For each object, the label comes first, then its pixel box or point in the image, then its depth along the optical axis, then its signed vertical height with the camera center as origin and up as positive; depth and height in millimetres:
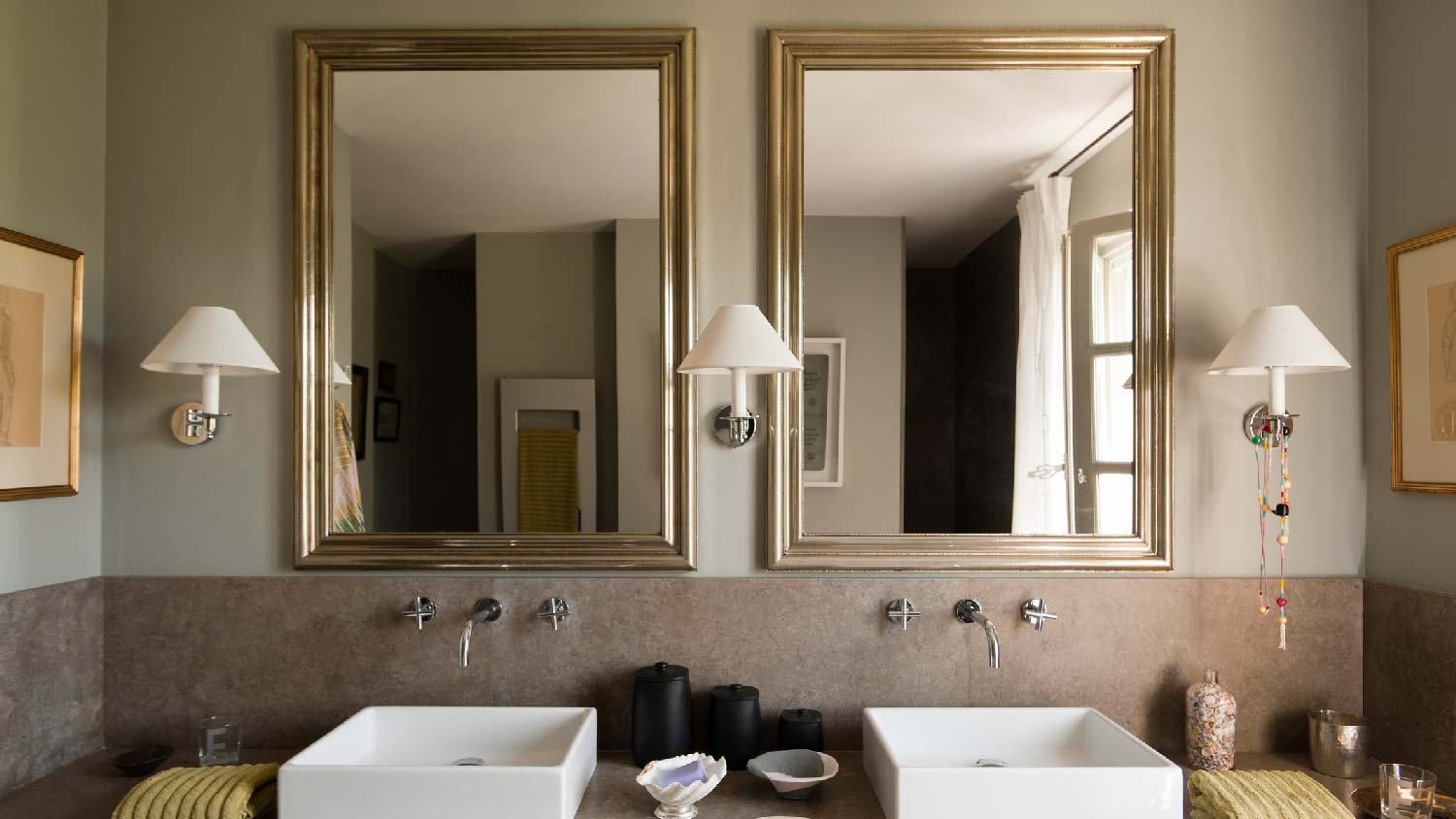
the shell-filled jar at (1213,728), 1811 -597
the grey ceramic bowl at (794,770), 1627 -632
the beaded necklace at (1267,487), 1883 -142
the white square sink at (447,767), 1500 -596
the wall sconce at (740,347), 1722 +145
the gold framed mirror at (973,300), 1943 +260
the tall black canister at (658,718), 1799 -569
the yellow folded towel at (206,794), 1535 -618
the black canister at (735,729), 1794 -588
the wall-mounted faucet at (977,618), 1841 -398
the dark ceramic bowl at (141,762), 1765 -638
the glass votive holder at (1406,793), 1521 -612
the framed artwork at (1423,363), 1722 +112
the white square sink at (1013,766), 1498 -601
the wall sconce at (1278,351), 1742 +133
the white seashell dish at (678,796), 1557 -623
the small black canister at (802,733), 1802 -598
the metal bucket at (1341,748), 1793 -633
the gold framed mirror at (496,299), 1942 +267
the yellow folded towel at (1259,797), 1513 -630
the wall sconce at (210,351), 1744 +144
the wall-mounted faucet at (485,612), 1903 -382
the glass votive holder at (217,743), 1786 -609
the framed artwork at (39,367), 1699 +117
